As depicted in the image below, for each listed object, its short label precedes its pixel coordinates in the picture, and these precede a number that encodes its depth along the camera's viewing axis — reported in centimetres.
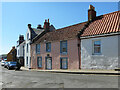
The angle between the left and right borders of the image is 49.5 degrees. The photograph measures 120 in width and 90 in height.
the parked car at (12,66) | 2588
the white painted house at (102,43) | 1455
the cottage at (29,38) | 3030
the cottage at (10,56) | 5311
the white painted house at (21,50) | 3703
